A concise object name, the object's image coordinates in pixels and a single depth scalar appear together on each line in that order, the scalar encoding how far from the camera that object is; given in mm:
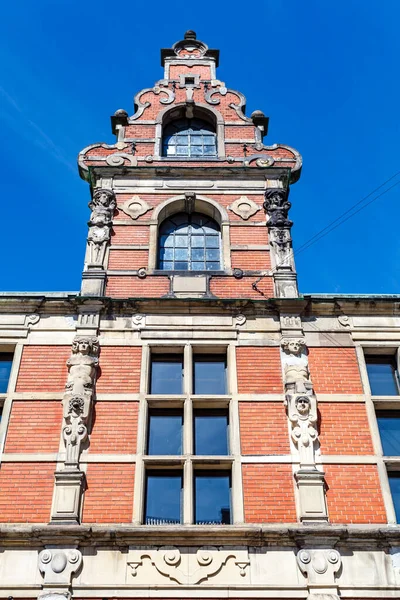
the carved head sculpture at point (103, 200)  14617
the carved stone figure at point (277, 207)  14305
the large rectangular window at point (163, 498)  10141
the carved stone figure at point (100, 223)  13695
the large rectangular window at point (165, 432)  10992
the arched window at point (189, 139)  16625
